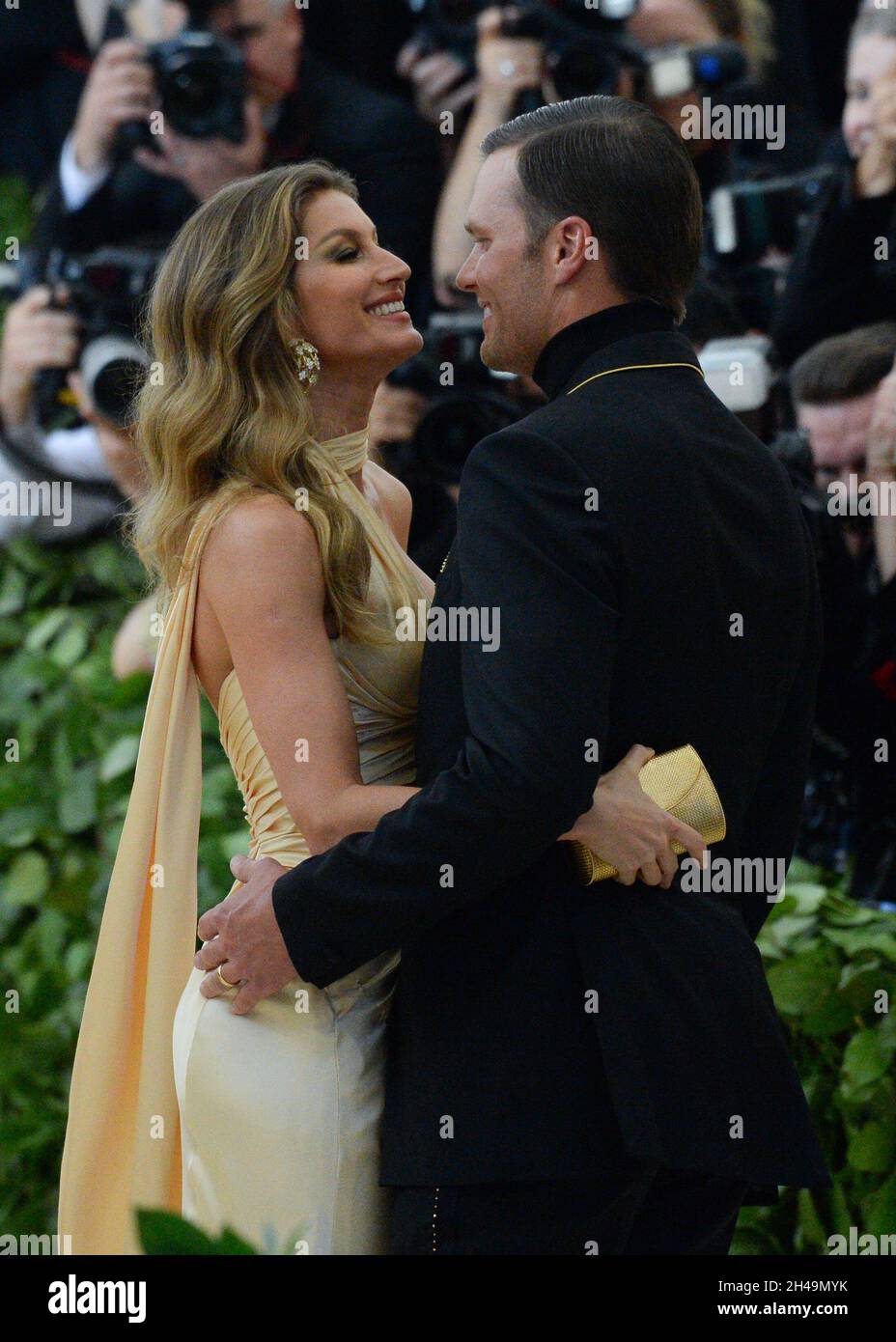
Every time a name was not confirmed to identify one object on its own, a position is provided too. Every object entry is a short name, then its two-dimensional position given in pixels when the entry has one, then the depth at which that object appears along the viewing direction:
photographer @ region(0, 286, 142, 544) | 7.97
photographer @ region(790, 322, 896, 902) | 6.06
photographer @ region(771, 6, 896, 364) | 6.32
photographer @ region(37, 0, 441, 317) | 7.34
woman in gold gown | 3.60
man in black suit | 3.21
